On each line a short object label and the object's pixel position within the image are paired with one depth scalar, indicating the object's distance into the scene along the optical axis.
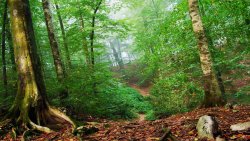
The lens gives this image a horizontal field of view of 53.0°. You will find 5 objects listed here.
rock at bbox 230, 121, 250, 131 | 4.29
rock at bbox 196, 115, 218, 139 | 4.34
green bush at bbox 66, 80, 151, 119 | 10.77
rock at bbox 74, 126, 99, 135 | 5.82
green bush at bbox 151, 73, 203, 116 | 11.17
